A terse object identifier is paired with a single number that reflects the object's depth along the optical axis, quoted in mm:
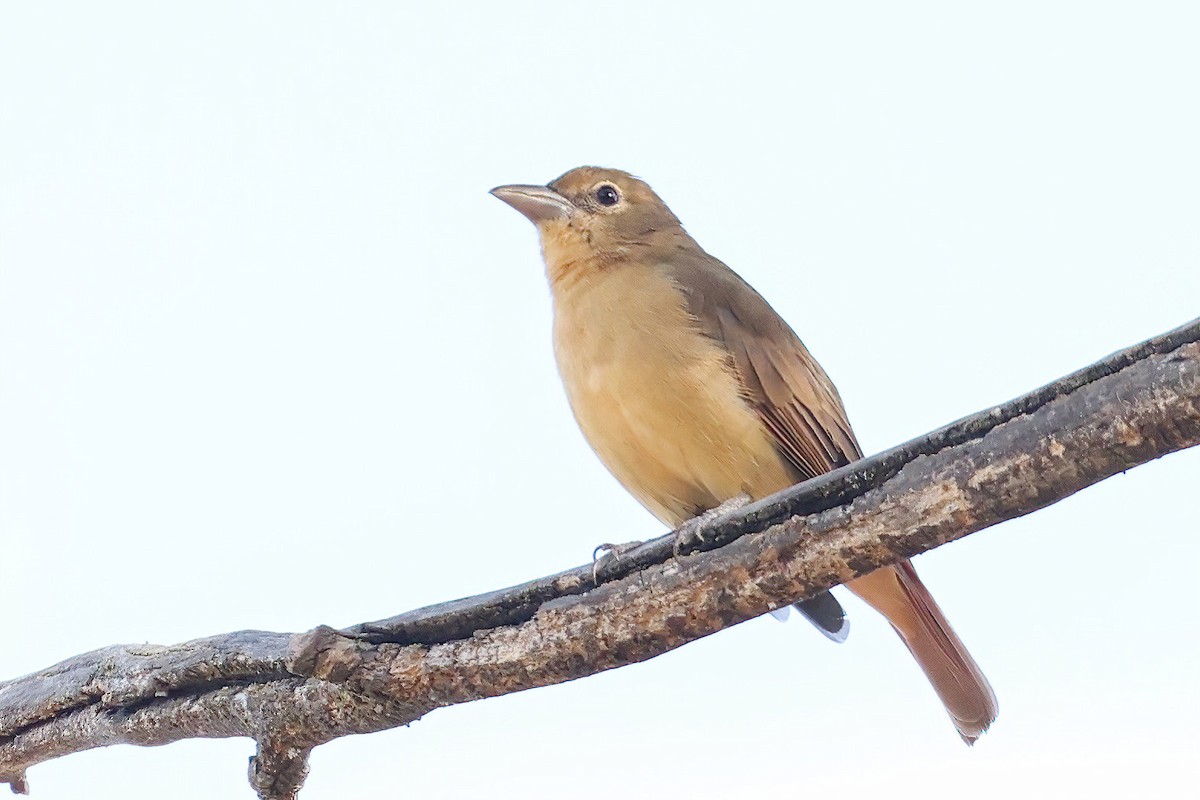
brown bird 8172
